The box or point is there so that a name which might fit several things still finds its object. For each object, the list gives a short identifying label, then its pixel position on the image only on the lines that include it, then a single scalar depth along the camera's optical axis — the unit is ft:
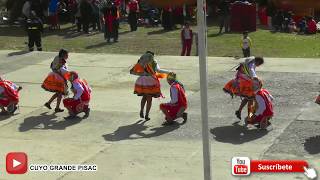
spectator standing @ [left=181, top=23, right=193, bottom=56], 73.61
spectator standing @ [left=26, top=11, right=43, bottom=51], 77.05
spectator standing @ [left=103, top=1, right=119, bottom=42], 85.30
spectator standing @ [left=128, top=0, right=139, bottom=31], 96.48
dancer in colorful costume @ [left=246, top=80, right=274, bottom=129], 39.22
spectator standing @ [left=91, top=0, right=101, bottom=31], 98.32
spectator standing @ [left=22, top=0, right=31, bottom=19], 100.00
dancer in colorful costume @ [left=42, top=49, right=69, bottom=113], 44.65
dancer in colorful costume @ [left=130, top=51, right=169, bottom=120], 41.78
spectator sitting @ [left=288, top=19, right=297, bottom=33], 93.35
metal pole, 20.39
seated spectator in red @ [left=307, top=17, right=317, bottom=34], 90.17
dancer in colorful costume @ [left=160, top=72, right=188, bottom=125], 41.39
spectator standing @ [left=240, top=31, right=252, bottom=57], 68.49
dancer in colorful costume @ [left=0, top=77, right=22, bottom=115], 44.78
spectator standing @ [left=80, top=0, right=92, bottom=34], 94.89
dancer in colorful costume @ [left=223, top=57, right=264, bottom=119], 39.65
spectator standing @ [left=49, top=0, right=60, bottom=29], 102.47
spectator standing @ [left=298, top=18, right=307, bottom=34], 91.34
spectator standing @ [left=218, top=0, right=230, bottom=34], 94.82
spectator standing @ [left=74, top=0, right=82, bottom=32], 96.89
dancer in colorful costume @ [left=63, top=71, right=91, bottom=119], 43.55
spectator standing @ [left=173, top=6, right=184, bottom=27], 99.94
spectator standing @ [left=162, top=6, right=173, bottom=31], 97.81
